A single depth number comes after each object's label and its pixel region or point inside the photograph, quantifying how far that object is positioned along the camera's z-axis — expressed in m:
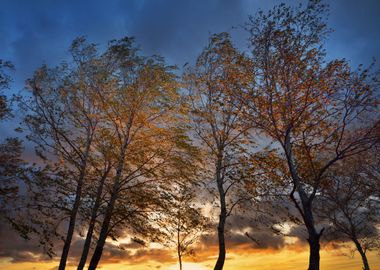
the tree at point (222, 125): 15.60
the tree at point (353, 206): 20.75
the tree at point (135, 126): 14.80
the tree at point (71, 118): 14.87
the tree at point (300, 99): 11.00
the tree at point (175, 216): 14.86
